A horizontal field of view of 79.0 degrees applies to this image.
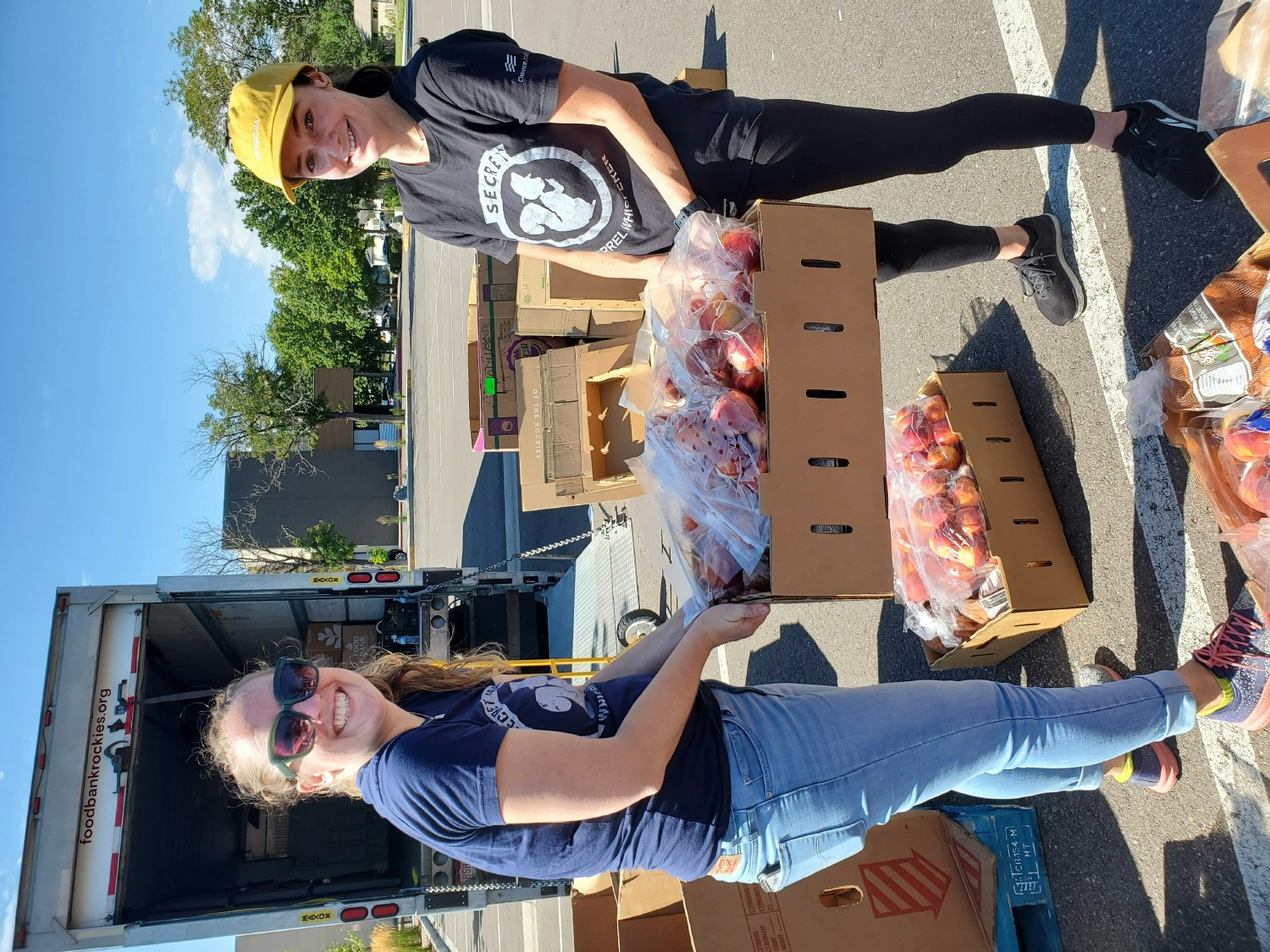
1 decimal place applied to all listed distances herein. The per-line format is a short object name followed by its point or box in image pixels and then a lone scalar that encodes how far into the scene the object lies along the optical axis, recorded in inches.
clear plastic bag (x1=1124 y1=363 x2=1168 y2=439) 100.7
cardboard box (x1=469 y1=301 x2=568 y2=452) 246.7
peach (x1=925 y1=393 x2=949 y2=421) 123.5
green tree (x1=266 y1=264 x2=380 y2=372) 848.3
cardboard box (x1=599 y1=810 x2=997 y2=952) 114.7
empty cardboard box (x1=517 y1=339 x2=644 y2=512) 198.4
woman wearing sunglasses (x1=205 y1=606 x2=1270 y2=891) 64.7
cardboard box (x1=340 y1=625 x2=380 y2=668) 238.7
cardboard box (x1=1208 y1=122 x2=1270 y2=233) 77.6
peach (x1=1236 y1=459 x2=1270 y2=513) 84.2
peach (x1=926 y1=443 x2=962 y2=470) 120.2
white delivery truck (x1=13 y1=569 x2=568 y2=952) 150.2
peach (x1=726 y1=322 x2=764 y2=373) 90.0
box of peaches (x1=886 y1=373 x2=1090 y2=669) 113.3
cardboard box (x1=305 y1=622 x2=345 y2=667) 242.7
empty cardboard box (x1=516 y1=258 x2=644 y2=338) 205.8
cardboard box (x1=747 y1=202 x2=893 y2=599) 81.2
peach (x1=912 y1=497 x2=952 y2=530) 116.4
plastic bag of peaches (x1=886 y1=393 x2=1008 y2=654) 114.0
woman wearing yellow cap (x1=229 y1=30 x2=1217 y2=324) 86.8
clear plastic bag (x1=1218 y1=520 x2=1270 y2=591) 84.7
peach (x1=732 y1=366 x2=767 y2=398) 90.9
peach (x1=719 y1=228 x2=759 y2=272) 91.0
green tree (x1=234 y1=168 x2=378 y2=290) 716.7
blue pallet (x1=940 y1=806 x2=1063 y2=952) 116.5
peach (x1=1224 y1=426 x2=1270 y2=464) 84.6
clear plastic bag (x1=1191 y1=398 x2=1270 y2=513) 84.6
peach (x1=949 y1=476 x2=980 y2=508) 114.9
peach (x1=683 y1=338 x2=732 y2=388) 94.2
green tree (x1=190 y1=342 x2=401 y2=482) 776.9
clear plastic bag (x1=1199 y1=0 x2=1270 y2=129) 84.6
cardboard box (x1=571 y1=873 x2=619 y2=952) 166.2
